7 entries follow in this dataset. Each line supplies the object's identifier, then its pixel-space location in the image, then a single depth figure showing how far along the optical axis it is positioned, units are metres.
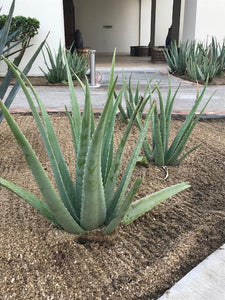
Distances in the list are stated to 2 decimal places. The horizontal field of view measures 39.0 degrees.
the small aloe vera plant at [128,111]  2.86
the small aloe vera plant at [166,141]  2.02
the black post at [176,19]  11.15
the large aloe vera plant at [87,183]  1.08
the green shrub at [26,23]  6.66
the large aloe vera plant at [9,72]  1.85
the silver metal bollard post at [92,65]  5.78
